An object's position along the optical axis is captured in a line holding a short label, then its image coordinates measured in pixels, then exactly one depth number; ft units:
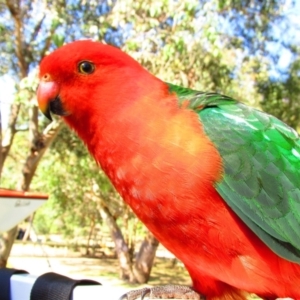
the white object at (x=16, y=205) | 4.49
